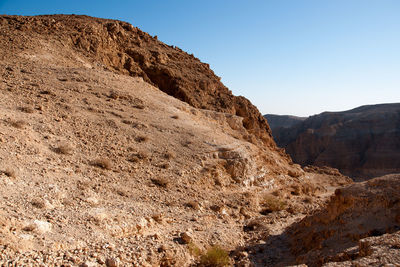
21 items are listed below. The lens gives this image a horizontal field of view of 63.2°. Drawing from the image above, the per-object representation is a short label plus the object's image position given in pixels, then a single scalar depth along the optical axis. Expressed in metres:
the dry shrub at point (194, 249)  6.81
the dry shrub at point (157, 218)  7.63
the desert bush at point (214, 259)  6.51
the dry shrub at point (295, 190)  14.25
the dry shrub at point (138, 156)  10.10
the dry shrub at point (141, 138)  11.34
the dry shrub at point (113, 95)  13.66
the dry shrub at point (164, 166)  10.45
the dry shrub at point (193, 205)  9.13
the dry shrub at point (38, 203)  6.16
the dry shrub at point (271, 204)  11.24
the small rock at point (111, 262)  5.34
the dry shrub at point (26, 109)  9.95
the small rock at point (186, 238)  7.01
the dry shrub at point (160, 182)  9.55
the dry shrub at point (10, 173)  6.69
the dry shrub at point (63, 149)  8.79
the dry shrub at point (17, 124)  8.76
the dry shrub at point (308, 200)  13.31
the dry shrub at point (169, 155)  11.00
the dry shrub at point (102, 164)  9.08
